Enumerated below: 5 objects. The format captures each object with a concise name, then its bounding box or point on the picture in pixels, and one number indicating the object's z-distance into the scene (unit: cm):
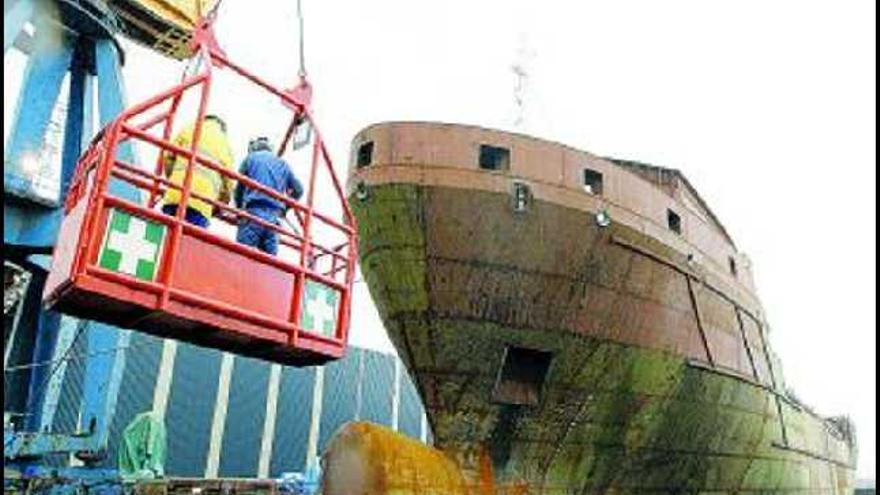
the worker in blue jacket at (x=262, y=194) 484
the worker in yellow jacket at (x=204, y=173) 453
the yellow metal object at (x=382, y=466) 725
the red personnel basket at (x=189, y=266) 362
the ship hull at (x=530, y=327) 818
